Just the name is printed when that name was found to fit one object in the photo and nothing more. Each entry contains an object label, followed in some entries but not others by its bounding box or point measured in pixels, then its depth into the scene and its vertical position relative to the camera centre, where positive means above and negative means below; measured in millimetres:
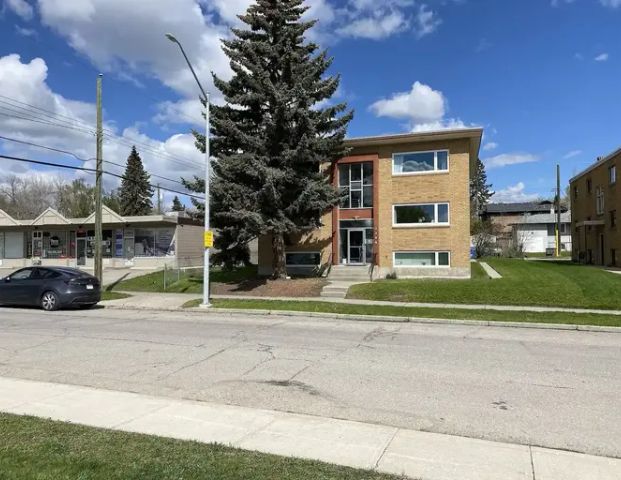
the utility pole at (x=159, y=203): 70825 +7281
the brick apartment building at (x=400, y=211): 24453 +2108
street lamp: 18547 +638
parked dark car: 17984 -1085
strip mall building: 34344 +1124
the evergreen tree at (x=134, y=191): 67062 +8598
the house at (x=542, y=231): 76688 +3323
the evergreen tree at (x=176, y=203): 92694 +9442
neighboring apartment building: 32219 +2863
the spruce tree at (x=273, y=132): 21188 +5232
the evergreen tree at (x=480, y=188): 89688 +11611
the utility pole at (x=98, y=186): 23000 +3117
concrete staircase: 24406 -890
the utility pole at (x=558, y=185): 55488 +7311
